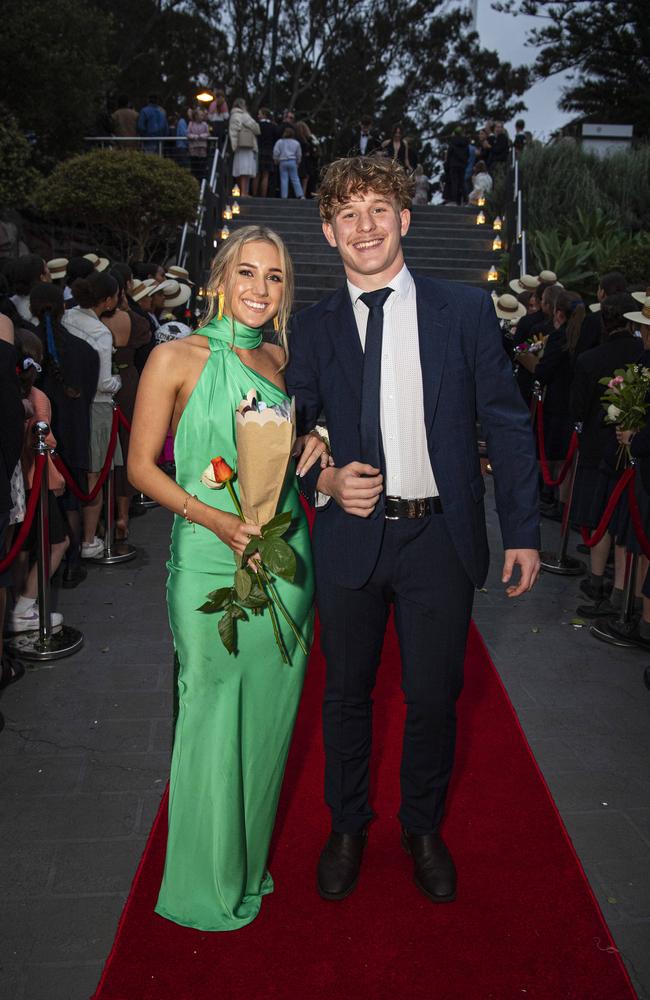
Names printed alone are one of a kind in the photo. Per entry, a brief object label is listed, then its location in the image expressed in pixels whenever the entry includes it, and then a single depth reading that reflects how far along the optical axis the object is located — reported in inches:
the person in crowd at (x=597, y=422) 254.2
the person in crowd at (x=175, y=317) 340.5
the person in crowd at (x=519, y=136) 782.4
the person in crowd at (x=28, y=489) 195.9
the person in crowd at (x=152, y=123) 701.9
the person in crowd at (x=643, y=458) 195.6
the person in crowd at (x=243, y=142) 673.0
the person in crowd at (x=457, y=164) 763.4
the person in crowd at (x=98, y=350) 256.1
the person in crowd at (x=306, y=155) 730.2
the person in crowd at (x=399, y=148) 676.7
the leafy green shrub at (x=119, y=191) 574.6
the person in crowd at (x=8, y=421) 161.6
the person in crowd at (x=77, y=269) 289.3
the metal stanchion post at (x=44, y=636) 200.4
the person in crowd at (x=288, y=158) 700.7
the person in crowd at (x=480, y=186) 717.9
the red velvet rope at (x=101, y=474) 211.6
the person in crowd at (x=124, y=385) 283.1
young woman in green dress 108.2
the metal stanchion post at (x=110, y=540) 274.5
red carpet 104.5
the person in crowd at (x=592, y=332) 302.8
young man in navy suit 109.4
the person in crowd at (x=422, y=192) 786.2
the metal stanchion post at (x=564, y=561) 275.4
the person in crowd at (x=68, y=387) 231.3
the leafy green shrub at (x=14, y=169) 618.5
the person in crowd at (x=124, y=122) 703.7
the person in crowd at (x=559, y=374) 328.2
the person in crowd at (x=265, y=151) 724.0
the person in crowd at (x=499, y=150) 781.3
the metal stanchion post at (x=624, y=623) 221.9
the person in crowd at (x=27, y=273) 255.1
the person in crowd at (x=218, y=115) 732.7
